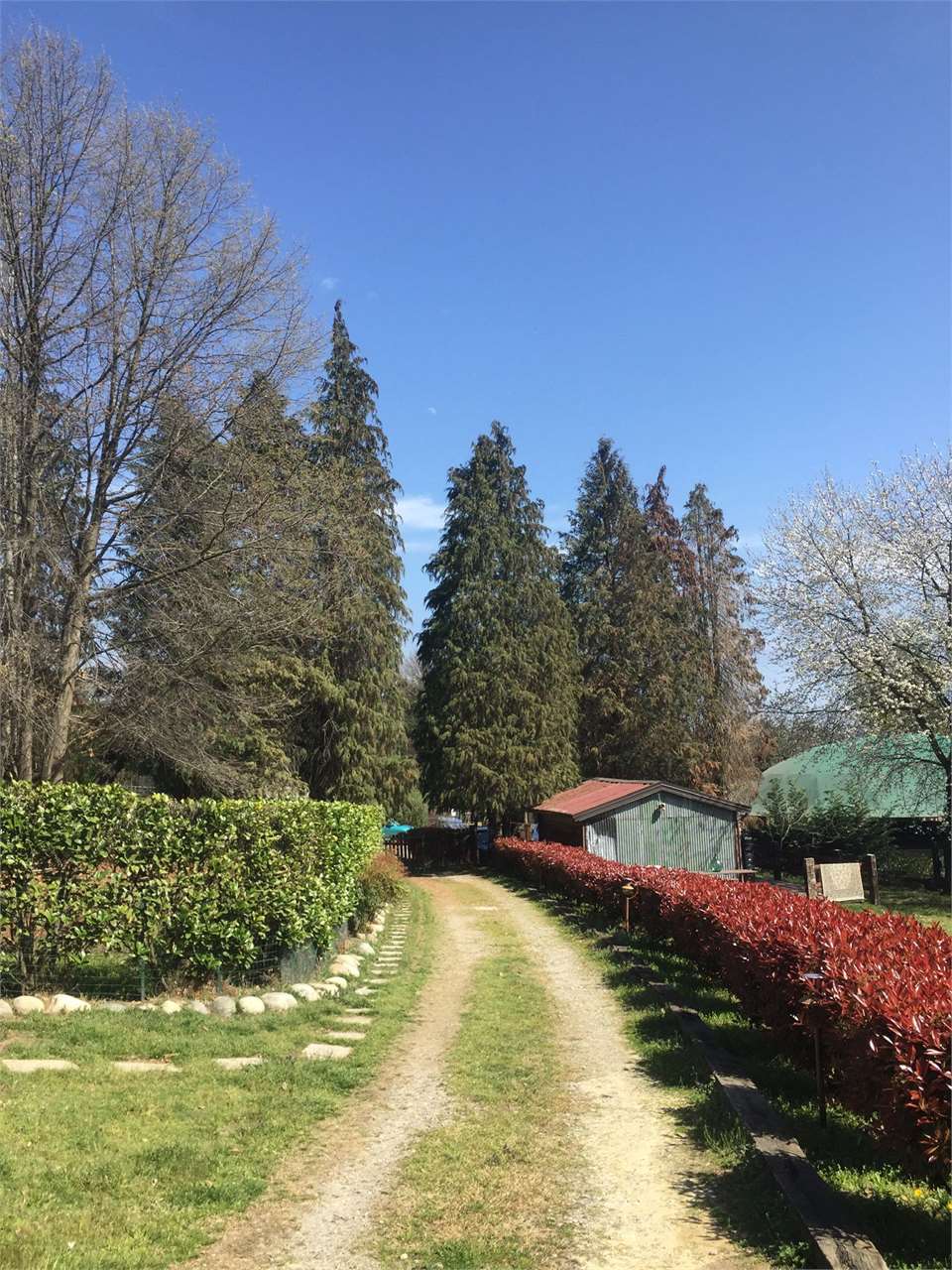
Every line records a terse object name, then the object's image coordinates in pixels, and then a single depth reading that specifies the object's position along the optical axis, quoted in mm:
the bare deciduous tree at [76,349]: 11531
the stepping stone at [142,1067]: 6598
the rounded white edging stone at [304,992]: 9164
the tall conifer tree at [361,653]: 28625
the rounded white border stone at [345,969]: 10562
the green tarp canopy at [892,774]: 22984
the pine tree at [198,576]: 12664
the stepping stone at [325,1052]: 7316
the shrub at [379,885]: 14961
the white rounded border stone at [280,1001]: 8648
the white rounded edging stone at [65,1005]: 7906
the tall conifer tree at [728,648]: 41094
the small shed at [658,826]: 25406
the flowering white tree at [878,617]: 21469
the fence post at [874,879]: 22098
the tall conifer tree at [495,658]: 34000
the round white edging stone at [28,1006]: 7824
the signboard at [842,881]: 19969
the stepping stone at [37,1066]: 6340
